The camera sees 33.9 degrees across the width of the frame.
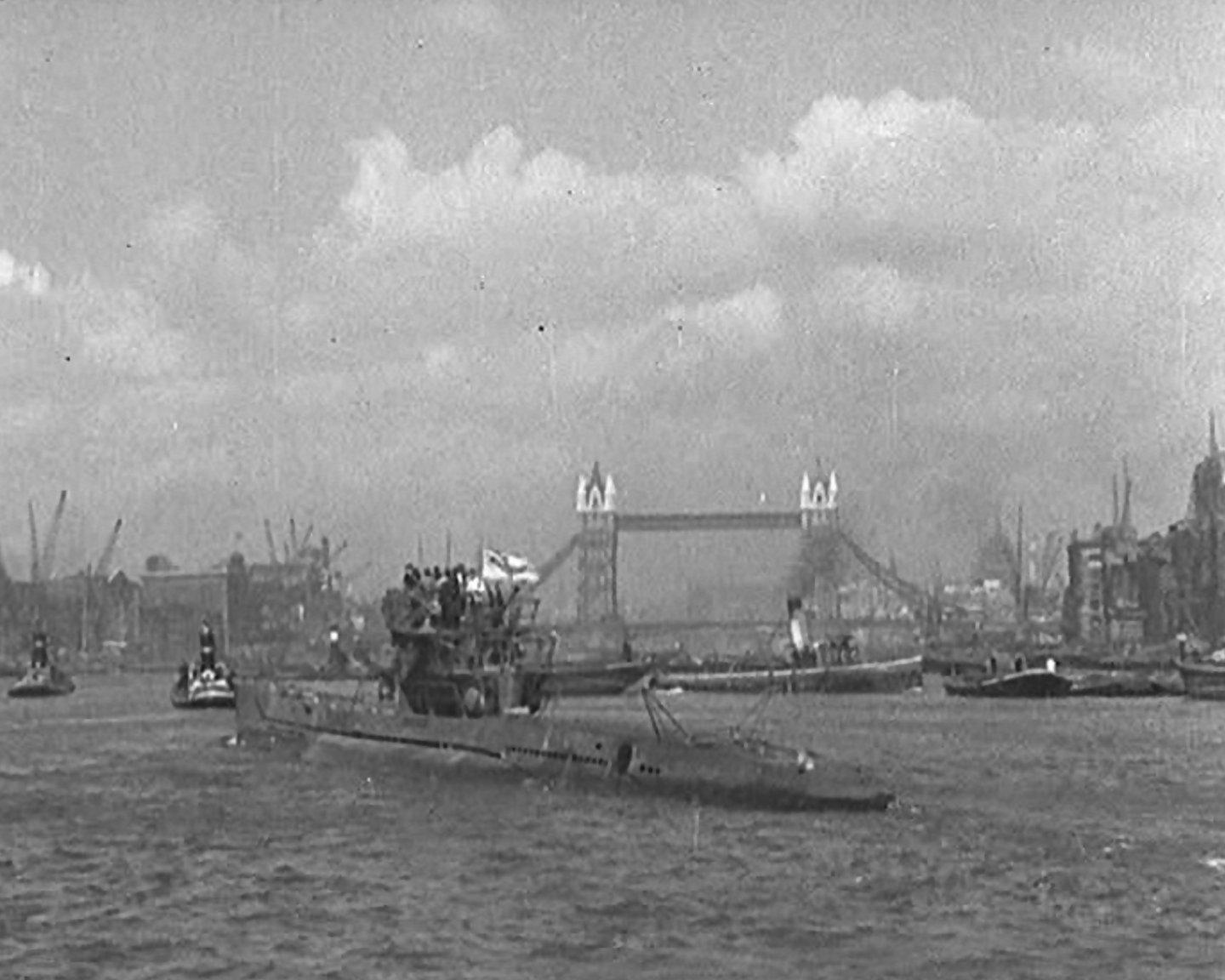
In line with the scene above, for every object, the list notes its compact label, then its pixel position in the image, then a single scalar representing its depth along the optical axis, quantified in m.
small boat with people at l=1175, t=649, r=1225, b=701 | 146.38
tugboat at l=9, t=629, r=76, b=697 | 179.00
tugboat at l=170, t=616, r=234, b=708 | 139.88
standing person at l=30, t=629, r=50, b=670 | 186.62
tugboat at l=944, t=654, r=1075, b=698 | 150.62
